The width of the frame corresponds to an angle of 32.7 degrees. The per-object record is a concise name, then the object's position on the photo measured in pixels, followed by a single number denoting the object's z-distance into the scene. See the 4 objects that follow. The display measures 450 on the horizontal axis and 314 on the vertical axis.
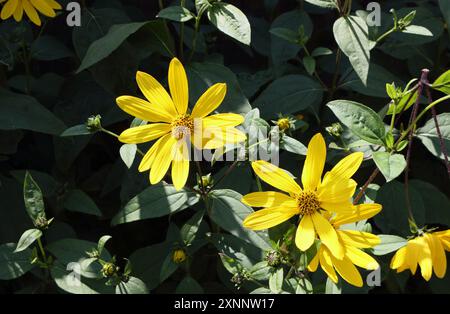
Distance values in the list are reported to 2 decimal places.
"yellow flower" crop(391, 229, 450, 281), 0.42
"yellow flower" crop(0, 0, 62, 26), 0.52
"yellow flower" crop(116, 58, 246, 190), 0.44
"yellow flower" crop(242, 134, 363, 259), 0.42
